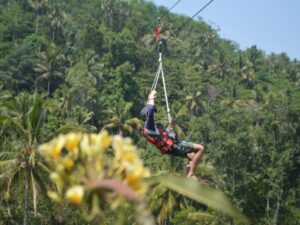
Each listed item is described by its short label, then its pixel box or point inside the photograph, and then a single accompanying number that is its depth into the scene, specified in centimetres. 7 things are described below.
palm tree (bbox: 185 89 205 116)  6869
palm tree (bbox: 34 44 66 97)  6844
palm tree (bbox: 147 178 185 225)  3544
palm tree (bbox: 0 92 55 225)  2166
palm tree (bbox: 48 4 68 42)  8200
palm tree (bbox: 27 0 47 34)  8362
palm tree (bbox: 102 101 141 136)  5603
